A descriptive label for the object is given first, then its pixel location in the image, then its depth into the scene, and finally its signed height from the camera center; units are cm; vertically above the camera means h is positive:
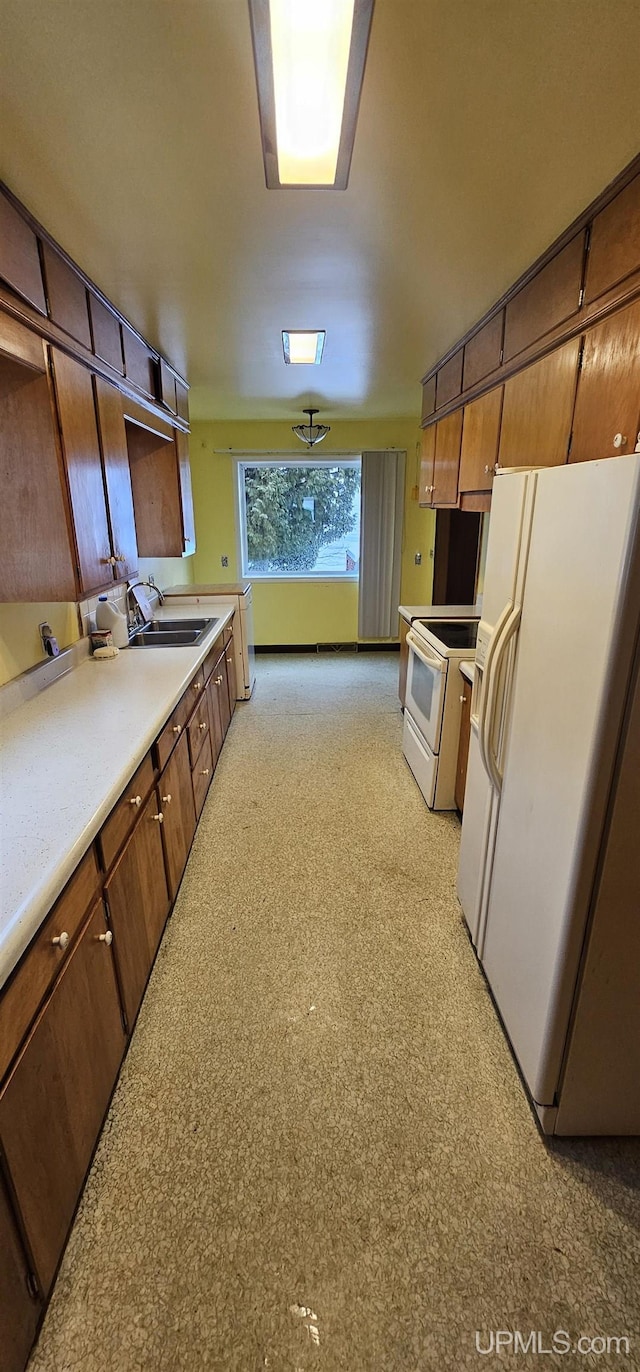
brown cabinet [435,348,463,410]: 299 +79
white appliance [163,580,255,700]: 419 -59
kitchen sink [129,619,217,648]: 316 -64
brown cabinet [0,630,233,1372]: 96 -110
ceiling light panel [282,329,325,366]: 268 +88
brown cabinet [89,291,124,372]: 212 +73
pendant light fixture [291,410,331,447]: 480 +78
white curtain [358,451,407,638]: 547 -19
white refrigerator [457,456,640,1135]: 112 -60
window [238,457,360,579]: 569 +6
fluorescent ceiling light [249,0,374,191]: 92 +82
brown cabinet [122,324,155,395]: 254 +76
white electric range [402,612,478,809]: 270 -90
